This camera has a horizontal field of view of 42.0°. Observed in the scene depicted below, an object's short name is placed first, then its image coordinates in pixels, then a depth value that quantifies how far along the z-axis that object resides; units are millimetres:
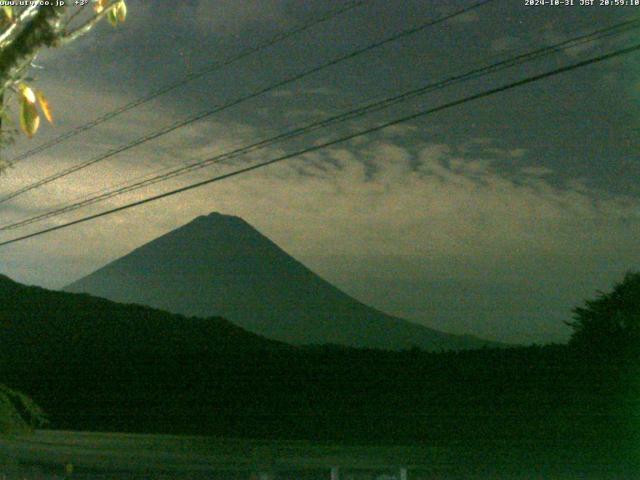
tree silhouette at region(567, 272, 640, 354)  41488
